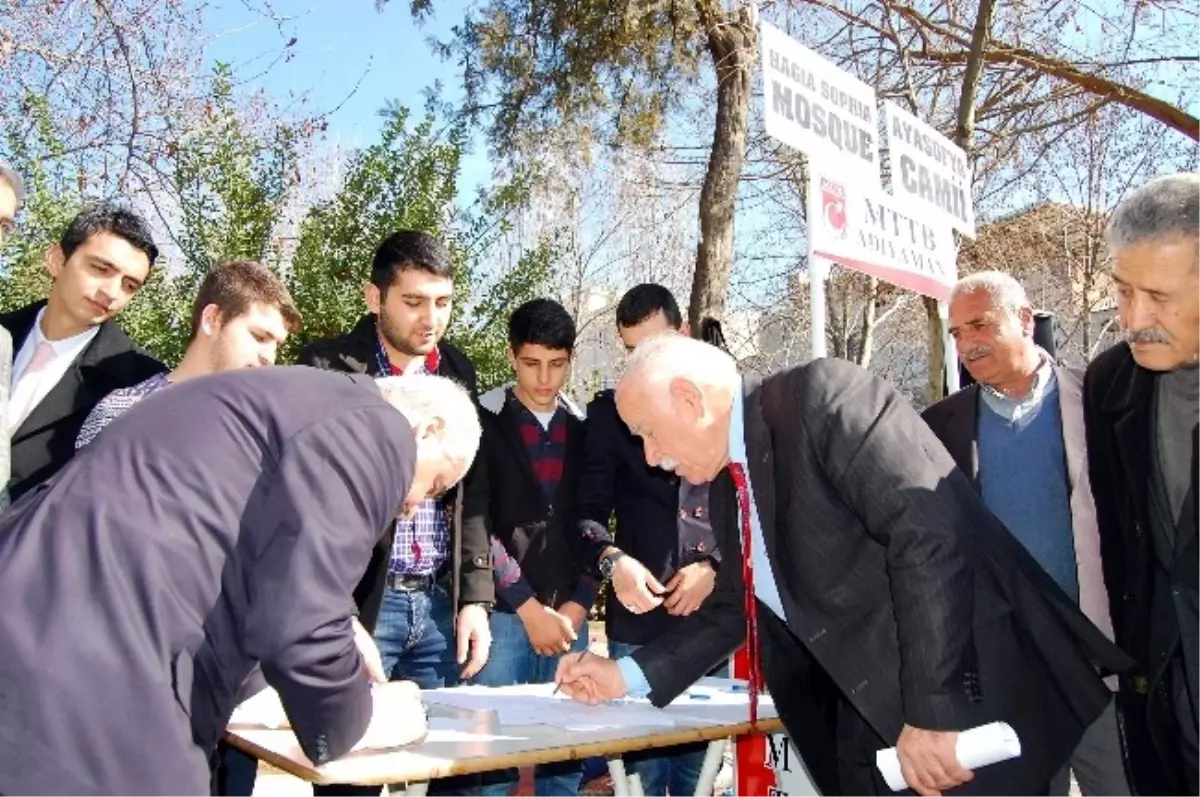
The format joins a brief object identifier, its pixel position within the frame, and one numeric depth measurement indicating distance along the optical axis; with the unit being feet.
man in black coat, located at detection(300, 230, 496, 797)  10.16
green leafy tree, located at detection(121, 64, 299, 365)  22.18
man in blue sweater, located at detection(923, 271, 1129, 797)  9.36
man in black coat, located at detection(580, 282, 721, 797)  11.32
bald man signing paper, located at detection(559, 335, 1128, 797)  6.41
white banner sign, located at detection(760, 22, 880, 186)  12.33
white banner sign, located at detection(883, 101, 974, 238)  15.08
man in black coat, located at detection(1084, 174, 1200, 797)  6.77
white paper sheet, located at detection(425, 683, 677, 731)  8.15
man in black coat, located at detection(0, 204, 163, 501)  9.78
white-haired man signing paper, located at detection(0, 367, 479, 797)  4.71
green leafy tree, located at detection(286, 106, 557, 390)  22.49
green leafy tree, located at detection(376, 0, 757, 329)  23.66
